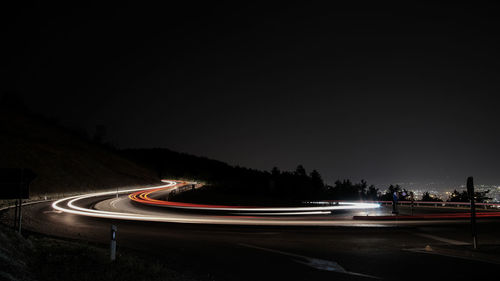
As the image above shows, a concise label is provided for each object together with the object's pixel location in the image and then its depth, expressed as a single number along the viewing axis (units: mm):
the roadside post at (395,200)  23072
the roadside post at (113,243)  8531
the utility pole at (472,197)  11022
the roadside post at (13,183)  11320
